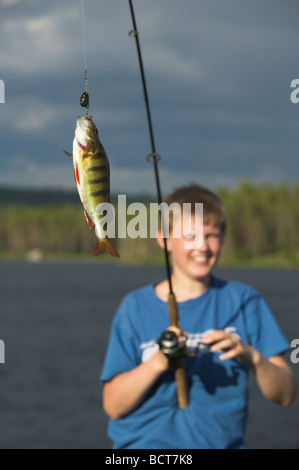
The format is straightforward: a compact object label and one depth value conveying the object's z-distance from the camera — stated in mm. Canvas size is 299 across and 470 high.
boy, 3555
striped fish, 1545
